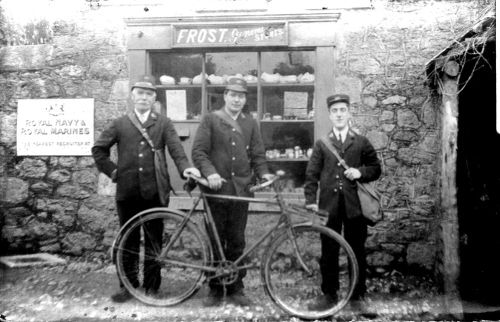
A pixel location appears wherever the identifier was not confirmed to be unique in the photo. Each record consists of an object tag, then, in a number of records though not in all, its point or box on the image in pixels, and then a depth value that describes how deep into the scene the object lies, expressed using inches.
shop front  163.8
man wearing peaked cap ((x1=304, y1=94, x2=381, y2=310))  136.9
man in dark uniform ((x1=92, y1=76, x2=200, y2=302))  142.7
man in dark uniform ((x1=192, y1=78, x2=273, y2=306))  141.6
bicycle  129.8
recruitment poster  156.1
